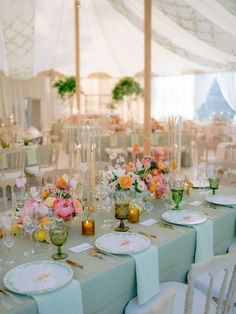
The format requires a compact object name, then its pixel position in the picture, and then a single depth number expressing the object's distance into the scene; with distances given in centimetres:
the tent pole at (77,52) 681
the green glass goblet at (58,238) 189
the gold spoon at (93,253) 190
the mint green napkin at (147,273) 191
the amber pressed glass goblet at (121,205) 233
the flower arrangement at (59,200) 205
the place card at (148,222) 239
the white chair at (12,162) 507
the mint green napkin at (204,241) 232
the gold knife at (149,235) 218
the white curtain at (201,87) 1145
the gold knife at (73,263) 180
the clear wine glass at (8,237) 184
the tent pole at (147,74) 428
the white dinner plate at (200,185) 335
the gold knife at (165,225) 235
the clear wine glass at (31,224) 198
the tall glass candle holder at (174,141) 309
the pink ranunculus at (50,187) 231
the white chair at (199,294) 158
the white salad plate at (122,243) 194
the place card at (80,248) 197
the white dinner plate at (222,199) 279
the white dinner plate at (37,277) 158
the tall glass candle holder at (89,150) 270
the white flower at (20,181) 214
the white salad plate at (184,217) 237
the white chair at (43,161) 569
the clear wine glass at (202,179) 331
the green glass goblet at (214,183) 309
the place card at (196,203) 285
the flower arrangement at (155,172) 271
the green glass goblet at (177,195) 264
